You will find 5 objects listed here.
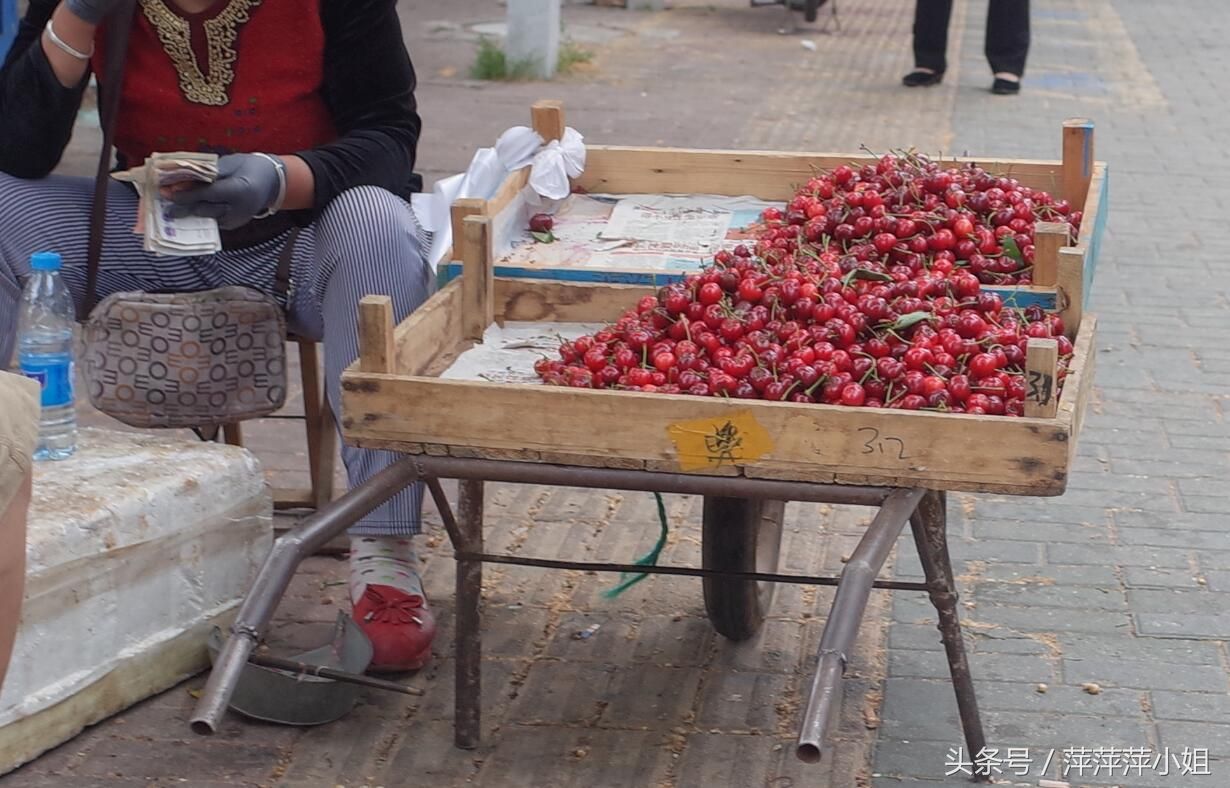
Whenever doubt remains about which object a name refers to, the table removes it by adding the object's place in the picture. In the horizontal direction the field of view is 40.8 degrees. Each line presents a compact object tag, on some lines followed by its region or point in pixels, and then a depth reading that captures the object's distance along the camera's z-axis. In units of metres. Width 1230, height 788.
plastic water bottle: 3.14
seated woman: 3.20
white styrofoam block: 2.82
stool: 3.73
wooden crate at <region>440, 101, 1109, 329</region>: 2.89
